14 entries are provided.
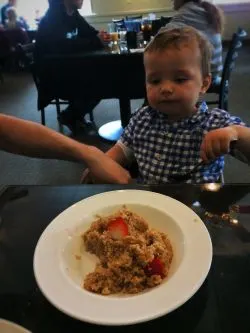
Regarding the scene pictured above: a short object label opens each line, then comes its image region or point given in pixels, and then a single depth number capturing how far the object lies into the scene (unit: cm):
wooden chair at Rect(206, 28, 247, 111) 240
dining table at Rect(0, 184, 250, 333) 52
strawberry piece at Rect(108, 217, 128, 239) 66
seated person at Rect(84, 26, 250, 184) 108
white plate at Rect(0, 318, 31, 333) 43
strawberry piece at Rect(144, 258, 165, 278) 60
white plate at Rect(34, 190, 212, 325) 50
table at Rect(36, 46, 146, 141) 261
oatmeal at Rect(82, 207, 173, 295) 59
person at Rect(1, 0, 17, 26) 610
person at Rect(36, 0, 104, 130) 281
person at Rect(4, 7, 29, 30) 593
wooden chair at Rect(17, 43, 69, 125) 298
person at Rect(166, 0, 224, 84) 239
